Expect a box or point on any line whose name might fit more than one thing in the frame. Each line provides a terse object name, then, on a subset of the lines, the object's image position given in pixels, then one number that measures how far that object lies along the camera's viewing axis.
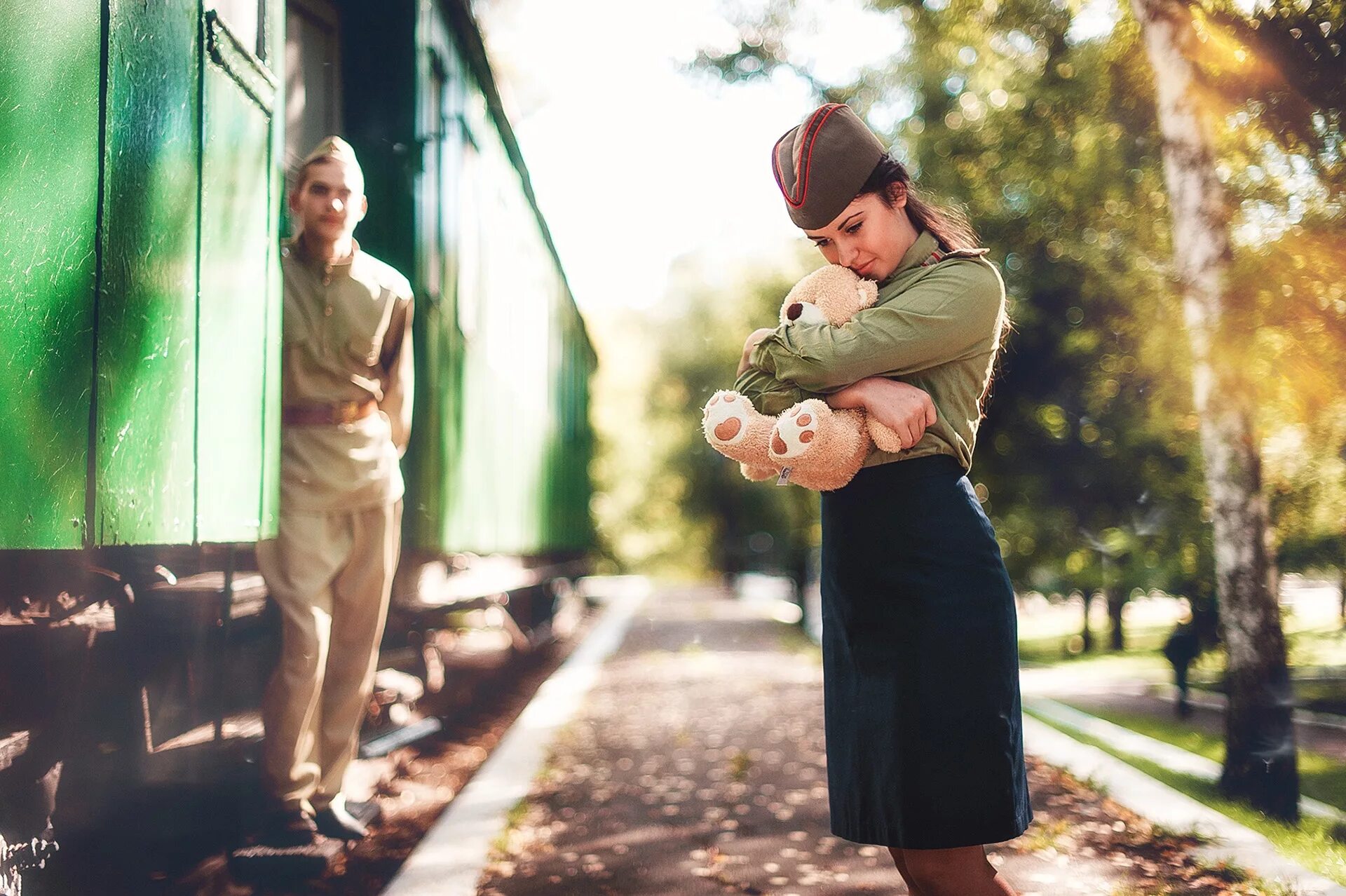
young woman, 2.00
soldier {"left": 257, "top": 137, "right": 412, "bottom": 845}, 3.60
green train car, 2.23
